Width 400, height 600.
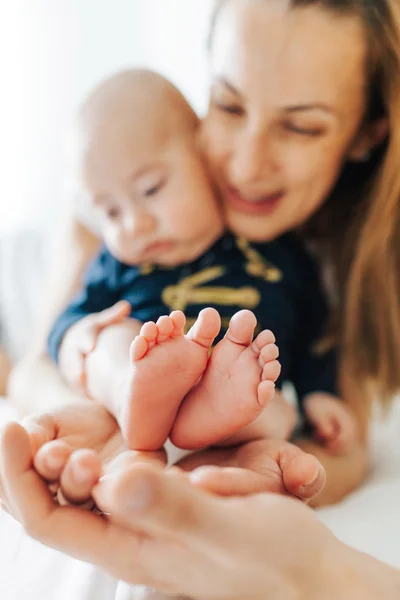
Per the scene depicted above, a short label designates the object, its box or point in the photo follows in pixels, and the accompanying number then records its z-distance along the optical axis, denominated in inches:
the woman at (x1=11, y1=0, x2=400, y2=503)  31.3
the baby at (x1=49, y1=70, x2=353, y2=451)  31.9
